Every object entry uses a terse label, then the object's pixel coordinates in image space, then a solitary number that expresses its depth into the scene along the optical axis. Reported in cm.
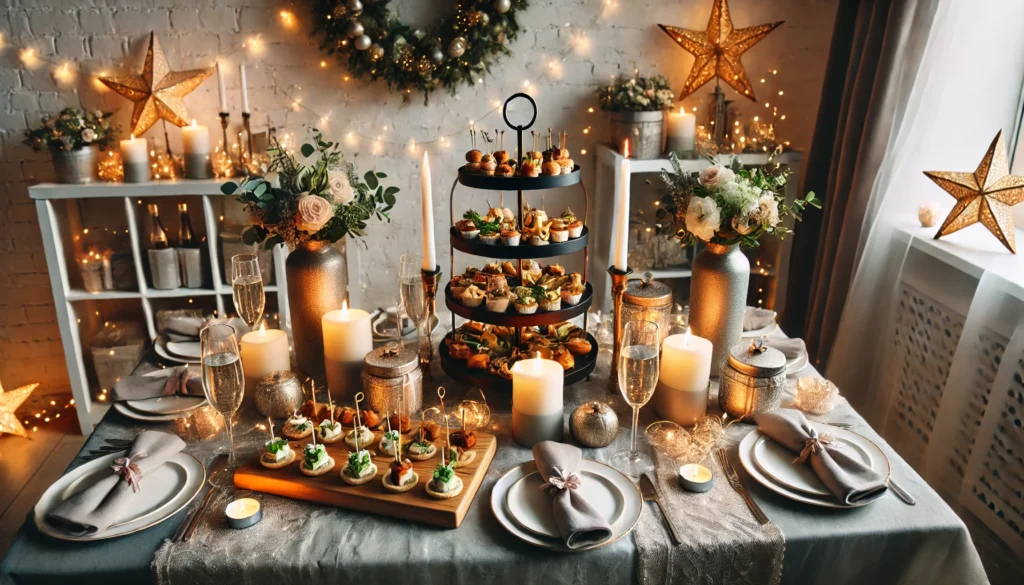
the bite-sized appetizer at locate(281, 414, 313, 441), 137
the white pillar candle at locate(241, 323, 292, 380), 154
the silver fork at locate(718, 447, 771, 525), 120
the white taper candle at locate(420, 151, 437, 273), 160
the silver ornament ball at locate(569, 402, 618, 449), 140
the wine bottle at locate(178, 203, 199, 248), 276
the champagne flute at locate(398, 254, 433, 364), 155
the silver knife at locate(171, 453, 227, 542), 115
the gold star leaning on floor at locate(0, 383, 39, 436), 263
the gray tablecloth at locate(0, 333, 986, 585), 111
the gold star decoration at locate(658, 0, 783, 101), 280
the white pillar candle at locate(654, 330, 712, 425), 145
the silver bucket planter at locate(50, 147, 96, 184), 254
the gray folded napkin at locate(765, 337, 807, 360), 173
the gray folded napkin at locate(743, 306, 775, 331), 188
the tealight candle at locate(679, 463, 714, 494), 127
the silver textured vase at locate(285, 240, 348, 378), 162
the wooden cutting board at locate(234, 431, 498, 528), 119
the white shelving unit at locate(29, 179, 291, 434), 254
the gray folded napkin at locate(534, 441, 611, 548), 113
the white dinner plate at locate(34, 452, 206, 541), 117
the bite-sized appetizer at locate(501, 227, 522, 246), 147
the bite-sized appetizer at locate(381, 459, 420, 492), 122
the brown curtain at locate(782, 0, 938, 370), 231
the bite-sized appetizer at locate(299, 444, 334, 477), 126
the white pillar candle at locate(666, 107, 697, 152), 273
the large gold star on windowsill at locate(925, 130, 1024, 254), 207
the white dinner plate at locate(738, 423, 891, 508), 123
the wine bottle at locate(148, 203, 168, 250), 272
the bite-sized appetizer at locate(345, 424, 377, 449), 135
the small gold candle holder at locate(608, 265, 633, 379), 154
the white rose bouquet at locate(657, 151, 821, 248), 151
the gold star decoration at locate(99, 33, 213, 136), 264
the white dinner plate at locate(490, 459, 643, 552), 114
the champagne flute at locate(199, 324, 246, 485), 122
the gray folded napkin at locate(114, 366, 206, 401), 154
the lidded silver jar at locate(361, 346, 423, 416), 143
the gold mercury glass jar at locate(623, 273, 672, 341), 166
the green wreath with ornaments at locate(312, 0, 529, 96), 264
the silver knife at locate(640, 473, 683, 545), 119
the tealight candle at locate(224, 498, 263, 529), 118
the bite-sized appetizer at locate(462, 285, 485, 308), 152
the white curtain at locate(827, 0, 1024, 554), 195
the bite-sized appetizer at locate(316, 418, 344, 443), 136
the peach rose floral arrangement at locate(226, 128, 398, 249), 154
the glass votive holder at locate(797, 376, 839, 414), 153
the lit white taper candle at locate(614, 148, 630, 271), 151
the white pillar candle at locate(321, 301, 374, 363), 153
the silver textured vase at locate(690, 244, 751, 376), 160
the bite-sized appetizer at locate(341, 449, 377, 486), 124
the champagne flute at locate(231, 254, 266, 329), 155
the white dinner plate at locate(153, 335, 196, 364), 175
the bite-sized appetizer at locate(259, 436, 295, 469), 129
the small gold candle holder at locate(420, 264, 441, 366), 160
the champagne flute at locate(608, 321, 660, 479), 127
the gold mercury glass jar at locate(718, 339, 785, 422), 146
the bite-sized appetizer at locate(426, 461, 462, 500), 121
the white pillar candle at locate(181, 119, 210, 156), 260
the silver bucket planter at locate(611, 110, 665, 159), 271
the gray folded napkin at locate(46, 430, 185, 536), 115
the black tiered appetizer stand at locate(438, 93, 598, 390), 147
